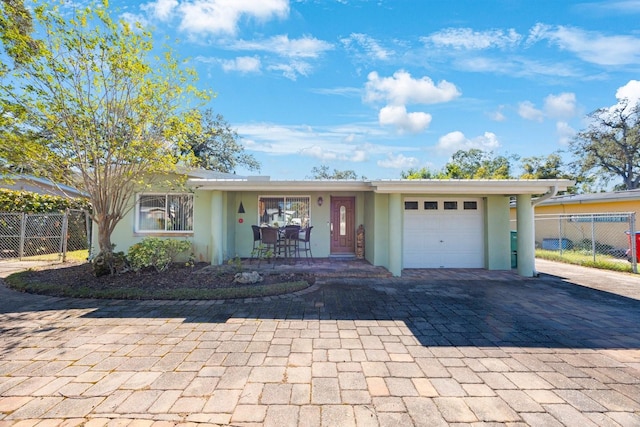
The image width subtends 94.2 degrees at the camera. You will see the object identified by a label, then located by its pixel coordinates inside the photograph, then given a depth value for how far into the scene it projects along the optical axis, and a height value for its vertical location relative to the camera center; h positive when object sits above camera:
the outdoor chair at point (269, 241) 8.45 -0.59
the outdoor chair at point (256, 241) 8.70 -0.67
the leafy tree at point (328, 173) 45.19 +7.22
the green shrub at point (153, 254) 6.75 -0.76
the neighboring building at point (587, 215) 11.47 +0.02
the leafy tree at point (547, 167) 25.53 +4.48
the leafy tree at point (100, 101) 5.37 +2.36
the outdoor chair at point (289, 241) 8.69 -0.65
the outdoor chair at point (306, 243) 9.08 -0.74
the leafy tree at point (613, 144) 21.78 +5.72
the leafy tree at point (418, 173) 24.39 +4.13
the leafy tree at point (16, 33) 5.05 +3.24
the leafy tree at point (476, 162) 29.70 +5.96
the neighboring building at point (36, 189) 10.94 +1.36
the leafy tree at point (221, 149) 23.02 +5.73
